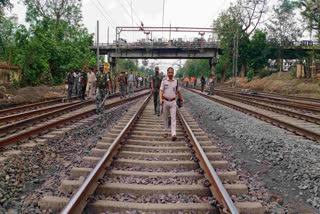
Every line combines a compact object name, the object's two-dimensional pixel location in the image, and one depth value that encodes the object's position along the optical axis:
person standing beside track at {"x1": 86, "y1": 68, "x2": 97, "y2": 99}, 13.51
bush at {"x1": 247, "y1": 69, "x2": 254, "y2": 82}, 40.06
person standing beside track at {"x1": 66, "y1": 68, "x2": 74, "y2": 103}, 12.49
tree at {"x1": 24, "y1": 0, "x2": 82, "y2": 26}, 39.09
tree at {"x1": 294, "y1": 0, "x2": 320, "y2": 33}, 34.12
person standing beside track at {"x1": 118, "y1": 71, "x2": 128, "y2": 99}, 16.19
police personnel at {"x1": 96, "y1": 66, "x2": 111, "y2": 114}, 9.73
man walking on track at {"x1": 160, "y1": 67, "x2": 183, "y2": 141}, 5.94
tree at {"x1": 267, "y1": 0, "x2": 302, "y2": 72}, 54.62
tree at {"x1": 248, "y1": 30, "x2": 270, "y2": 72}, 46.59
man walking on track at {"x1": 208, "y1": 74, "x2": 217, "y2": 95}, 19.69
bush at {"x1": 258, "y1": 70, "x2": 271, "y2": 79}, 38.38
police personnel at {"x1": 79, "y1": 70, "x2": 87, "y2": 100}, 14.48
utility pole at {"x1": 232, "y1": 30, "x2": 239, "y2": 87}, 37.61
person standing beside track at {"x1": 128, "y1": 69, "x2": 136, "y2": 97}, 16.09
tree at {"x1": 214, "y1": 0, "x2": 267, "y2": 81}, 44.81
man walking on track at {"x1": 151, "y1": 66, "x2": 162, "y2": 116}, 9.25
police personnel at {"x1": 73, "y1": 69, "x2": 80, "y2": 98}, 14.59
